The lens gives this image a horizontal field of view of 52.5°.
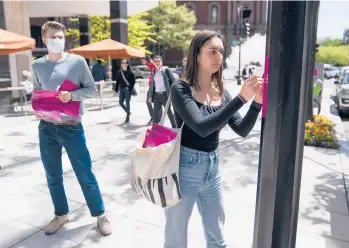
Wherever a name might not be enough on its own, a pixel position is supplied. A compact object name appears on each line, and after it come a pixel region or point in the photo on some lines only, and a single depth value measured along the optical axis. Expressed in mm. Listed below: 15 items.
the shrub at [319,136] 7230
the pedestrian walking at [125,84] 9875
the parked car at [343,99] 12602
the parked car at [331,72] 37156
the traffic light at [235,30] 28219
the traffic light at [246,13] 21062
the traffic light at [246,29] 24647
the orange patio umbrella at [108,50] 13047
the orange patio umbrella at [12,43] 6090
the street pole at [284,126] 1416
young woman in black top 1971
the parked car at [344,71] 14429
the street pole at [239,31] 27545
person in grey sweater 3188
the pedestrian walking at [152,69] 8588
